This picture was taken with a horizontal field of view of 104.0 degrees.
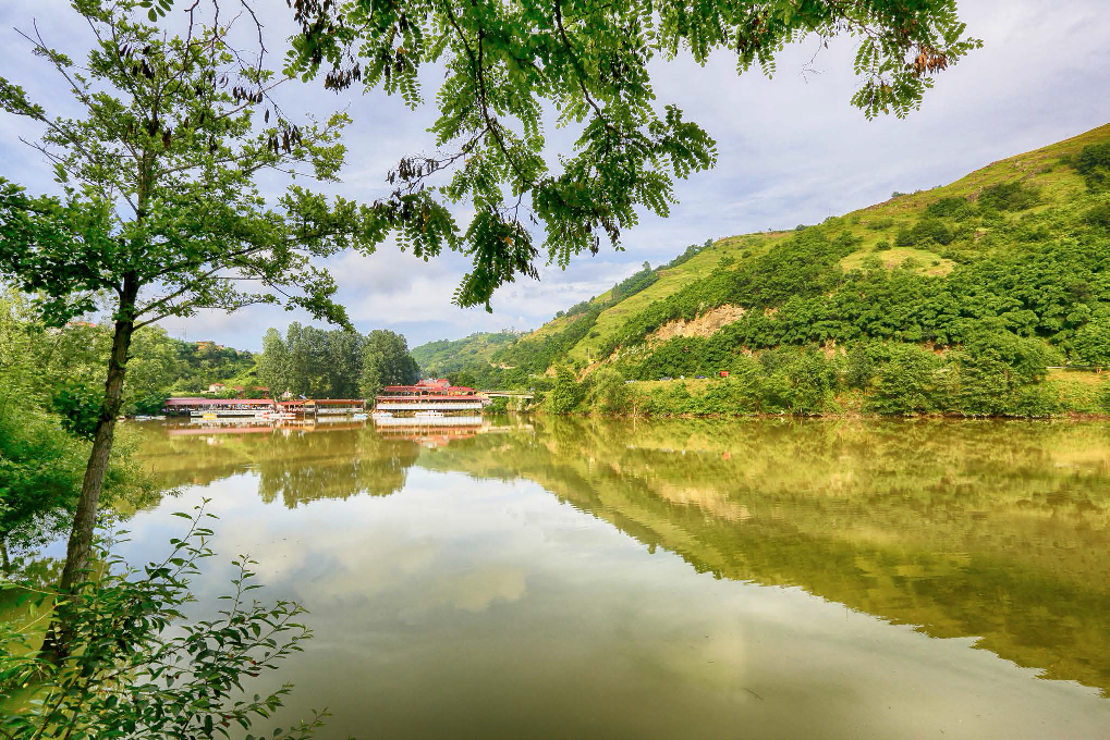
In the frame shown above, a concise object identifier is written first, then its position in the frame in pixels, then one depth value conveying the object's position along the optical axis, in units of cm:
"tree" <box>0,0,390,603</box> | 470
